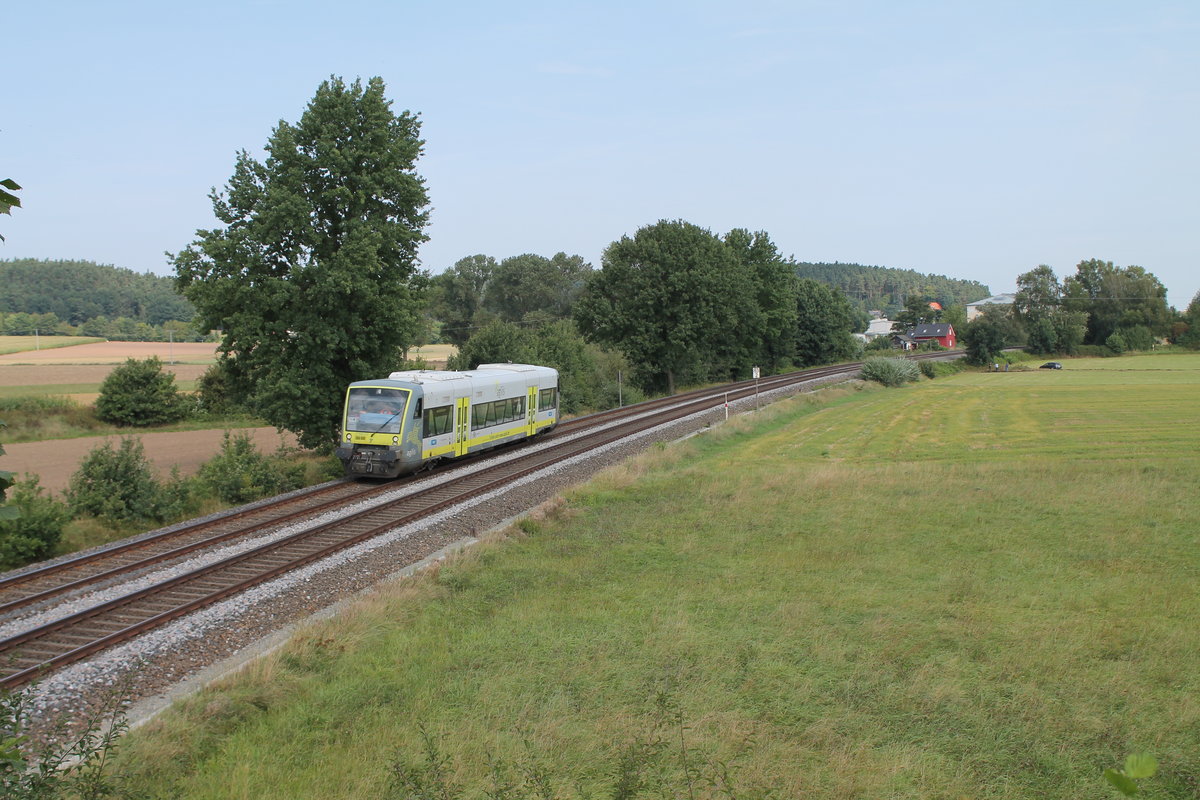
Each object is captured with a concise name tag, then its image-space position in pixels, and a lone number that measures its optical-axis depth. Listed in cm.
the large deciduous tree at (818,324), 8981
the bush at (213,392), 4975
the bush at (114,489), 1938
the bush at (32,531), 1620
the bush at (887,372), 6469
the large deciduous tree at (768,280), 7694
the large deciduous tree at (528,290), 12219
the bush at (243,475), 2208
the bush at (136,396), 4812
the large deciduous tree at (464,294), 12206
